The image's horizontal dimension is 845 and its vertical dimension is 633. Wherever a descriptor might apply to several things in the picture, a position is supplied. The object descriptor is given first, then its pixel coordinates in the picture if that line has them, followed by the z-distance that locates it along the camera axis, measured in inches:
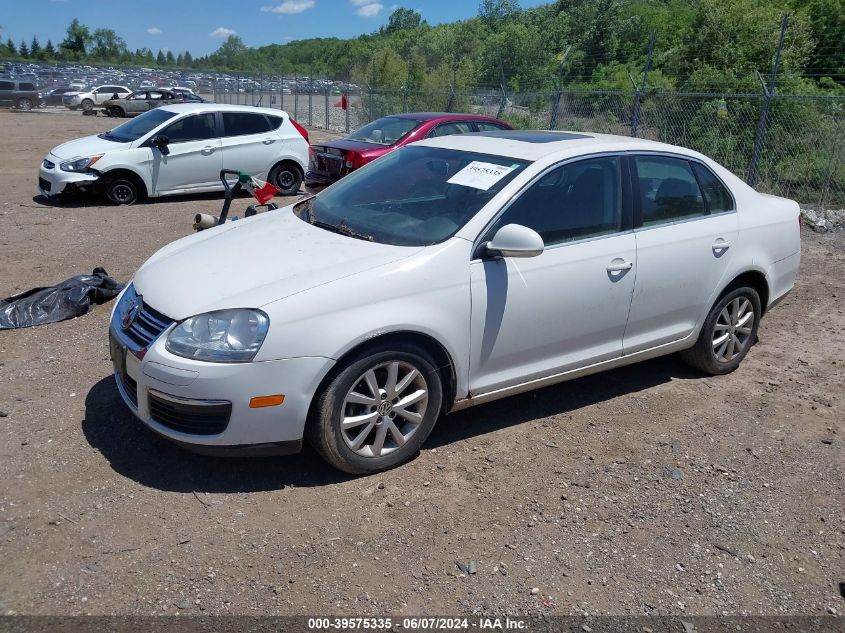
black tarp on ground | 226.8
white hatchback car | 429.1
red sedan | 432.1
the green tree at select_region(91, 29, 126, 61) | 4525.1
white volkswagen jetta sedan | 137.0
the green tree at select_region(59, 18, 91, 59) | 4431.6
